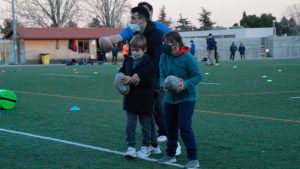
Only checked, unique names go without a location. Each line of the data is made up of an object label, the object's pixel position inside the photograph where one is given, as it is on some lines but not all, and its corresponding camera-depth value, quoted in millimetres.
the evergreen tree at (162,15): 113075
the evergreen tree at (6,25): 79150
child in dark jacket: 6102
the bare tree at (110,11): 77438
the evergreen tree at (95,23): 77062
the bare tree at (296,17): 104394
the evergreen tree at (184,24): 111250
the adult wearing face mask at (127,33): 5891
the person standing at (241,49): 52812
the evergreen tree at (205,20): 106188
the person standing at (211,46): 32094
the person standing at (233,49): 51722
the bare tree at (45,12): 72188
